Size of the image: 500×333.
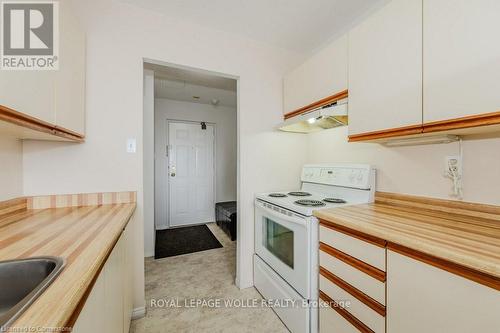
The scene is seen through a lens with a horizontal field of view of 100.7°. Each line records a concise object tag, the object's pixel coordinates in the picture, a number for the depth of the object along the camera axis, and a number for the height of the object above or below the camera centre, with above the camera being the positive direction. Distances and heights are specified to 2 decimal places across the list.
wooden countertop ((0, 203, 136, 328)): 0.45 -0.31
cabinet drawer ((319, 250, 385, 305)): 1.01 -0.61
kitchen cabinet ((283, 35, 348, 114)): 1.57 +0.75
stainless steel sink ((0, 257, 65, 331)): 0.67 -0.37
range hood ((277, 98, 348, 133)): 1.55 +0.38
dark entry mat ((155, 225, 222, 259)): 2.89 -1.21
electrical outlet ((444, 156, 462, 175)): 1.22 +0.00
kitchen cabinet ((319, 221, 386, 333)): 1.01 -0.64
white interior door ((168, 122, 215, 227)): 3.96 -0.18
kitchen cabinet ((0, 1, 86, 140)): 0.85 +0.35
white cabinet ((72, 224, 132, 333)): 0.65 -0.55
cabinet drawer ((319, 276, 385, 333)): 1.01 -0.77
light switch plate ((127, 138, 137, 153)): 1.65 +0.15
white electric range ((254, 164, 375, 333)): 1.38 -0.54
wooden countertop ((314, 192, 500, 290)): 0.72 -0.31
